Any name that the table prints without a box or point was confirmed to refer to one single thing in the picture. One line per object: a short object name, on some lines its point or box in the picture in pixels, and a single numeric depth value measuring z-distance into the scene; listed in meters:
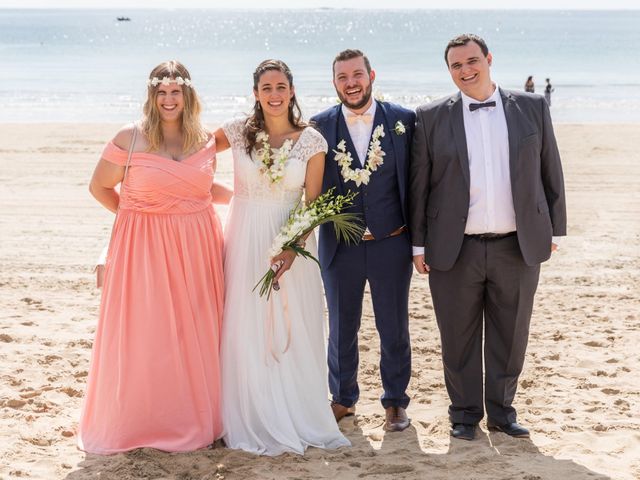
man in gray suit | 4.96
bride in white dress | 5.02
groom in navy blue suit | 5.12
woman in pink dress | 4.93
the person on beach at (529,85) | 26.22
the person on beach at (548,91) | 27.36
